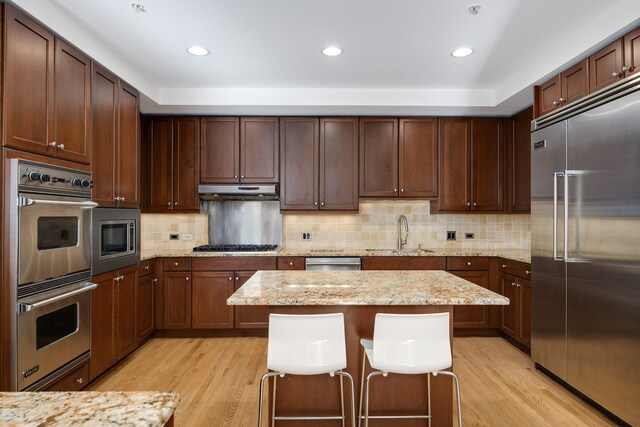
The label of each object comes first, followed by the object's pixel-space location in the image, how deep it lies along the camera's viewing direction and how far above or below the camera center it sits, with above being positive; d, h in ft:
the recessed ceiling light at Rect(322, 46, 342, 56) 9.50 +4.30
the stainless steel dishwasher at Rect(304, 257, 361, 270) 12.73 -1.55
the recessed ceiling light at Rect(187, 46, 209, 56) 9.52 +4.33
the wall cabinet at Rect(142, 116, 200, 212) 13.51 +2.17
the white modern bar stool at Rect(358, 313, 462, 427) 5.47 -1.88
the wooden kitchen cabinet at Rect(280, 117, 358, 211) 13.55 +2.12
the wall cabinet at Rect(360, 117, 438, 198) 13.62 +2.31
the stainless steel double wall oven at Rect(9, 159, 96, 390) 6.55 -1.02
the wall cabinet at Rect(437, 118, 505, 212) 13.66 +2.09
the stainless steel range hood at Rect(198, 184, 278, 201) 13.32 +1.00
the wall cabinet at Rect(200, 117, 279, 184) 13.48 +2.41
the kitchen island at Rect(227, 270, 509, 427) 6.50 -2.93
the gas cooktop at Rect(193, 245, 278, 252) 13.25 -1.10
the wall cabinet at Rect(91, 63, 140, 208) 9.07 +2.05
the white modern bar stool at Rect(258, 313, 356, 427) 5.44 -1.88
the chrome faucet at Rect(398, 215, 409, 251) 14.67 -0.35
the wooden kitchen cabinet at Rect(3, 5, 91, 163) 6.57 +2.49
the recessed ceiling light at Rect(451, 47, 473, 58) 9.50 +4.27
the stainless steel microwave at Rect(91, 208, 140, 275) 8.93 -0.54
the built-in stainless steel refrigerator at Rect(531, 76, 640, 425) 7.00 -0.66
